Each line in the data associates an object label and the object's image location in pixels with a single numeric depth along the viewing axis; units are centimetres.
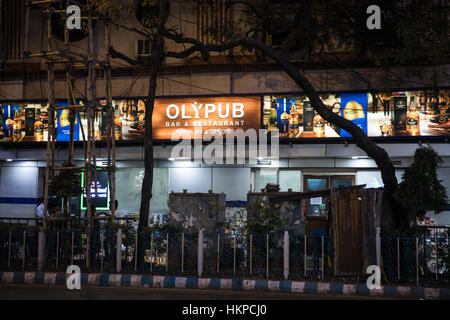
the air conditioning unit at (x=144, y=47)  1930
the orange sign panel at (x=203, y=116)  1695
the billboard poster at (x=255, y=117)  1593
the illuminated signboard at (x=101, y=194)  1884
